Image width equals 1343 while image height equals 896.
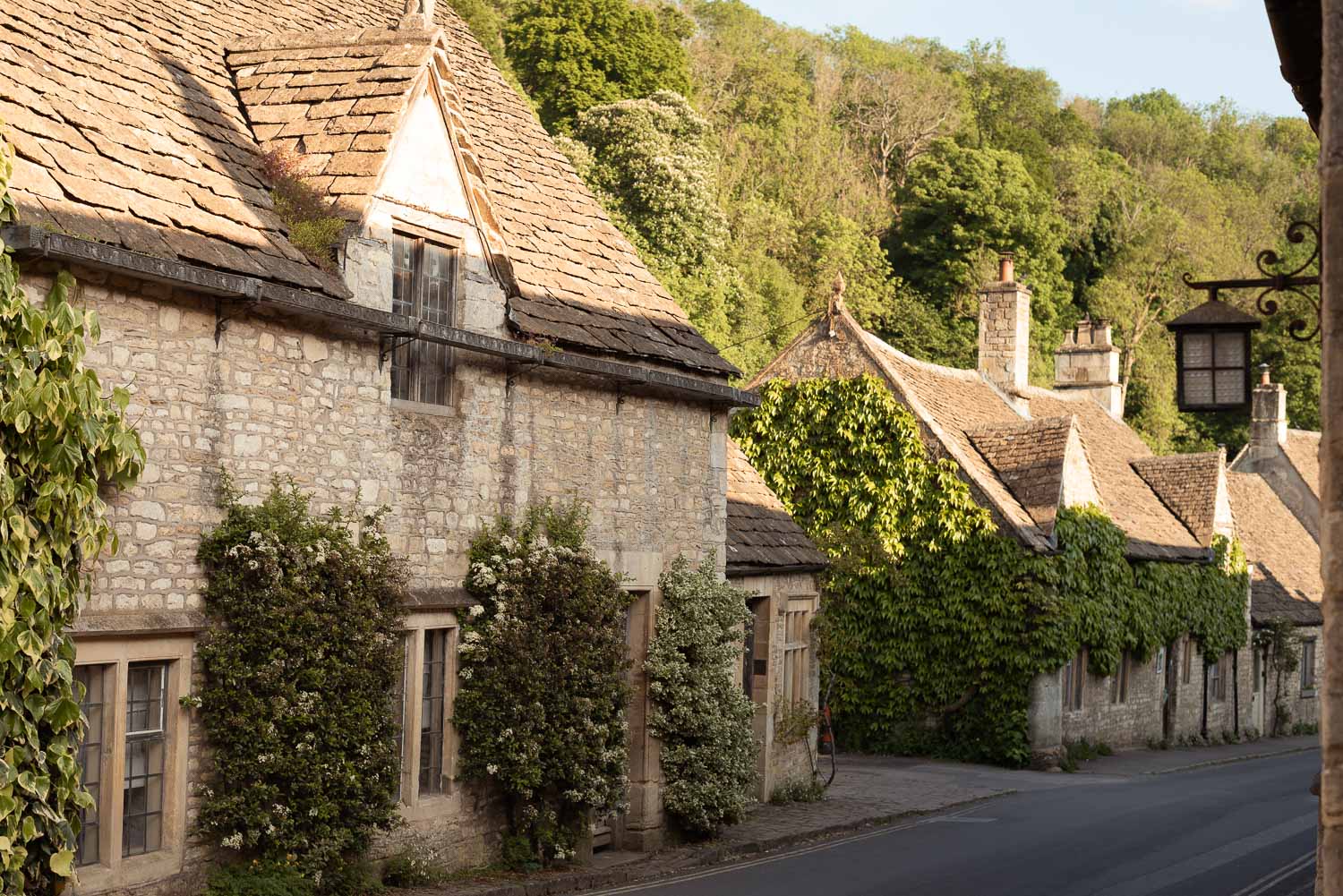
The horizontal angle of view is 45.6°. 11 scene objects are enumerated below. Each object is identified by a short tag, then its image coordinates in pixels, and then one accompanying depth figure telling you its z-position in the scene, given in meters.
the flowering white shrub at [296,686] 11.70
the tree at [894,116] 68.12
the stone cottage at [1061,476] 28.62
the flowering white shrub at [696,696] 16.83
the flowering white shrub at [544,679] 14.41
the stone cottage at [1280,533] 40.97
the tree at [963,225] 59.78
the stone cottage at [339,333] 11.09
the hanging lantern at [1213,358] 12.65
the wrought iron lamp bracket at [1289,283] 10.19
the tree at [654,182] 45.31
